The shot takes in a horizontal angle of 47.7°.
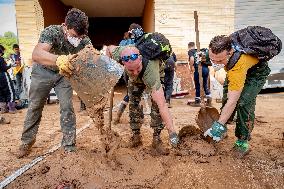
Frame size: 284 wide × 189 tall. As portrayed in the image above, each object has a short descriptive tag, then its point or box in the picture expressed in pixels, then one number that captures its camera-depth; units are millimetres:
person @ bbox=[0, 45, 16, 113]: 7828
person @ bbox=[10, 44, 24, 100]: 9430
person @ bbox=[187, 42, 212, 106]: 7965
